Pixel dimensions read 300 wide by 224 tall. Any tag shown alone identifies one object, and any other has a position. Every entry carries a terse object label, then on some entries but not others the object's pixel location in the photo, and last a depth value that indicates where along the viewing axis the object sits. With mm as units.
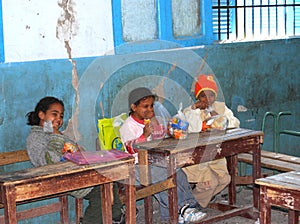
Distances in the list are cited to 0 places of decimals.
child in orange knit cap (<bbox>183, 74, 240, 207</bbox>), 6277
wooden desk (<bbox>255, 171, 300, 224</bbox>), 4367
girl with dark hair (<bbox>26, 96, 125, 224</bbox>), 5553
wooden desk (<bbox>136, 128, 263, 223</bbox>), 5578
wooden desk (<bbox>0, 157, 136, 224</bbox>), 4578
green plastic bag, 6254
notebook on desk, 5062
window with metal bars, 7949
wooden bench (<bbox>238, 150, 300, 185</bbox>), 6398
